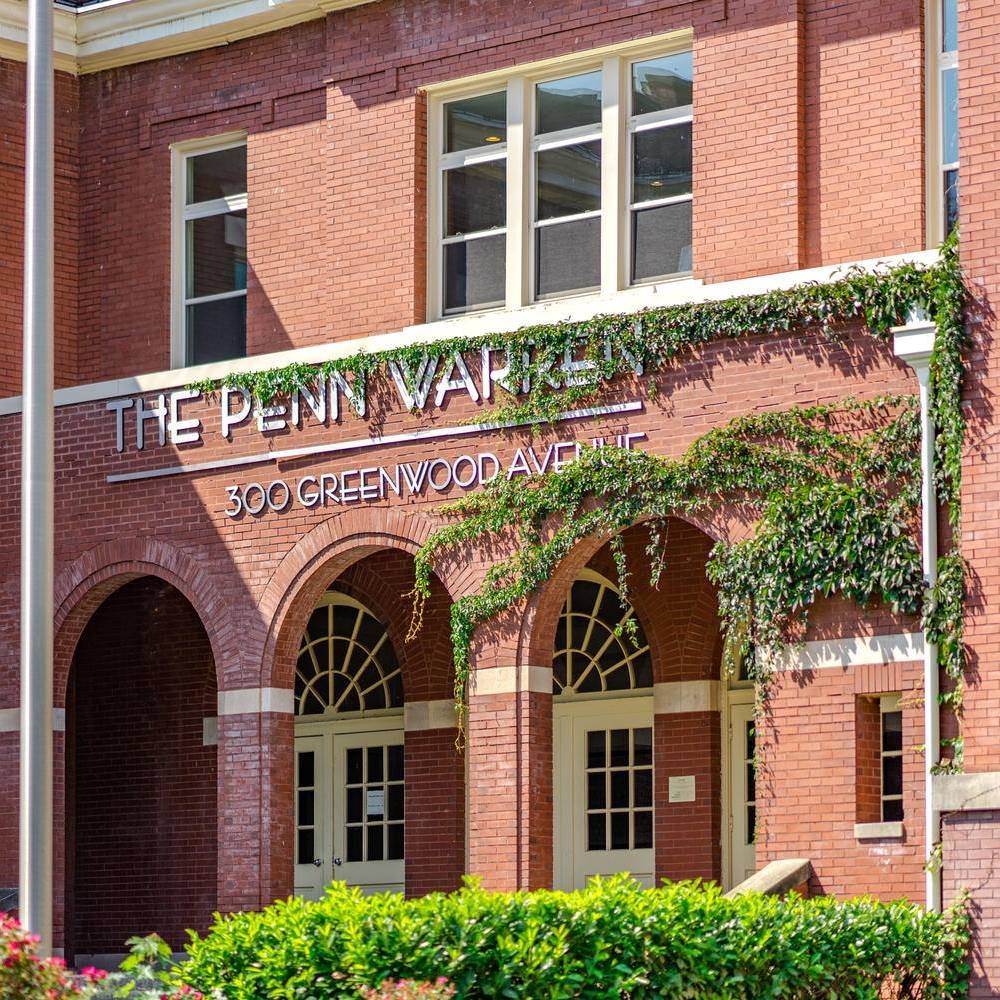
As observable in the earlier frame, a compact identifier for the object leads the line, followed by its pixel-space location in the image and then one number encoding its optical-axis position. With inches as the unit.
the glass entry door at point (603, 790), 764.6
